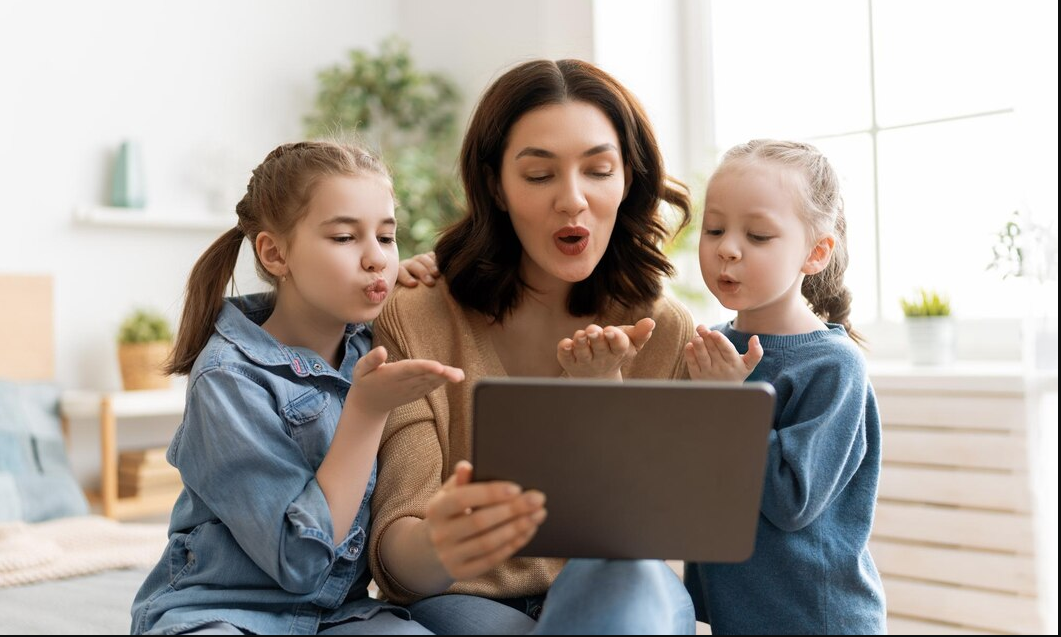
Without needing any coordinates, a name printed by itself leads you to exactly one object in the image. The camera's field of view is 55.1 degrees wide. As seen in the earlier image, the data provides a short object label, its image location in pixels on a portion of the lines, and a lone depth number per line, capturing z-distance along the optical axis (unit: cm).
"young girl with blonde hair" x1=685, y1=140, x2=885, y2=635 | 124
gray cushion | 254
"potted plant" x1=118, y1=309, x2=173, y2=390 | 331
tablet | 93
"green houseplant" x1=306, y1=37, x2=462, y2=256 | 361
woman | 128
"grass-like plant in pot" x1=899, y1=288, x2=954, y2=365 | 276
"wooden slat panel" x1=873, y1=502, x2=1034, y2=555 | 242
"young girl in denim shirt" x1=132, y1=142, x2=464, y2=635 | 117
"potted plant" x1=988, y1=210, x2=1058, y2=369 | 162
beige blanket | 207
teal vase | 344
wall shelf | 338
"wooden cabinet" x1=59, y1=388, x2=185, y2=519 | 312
